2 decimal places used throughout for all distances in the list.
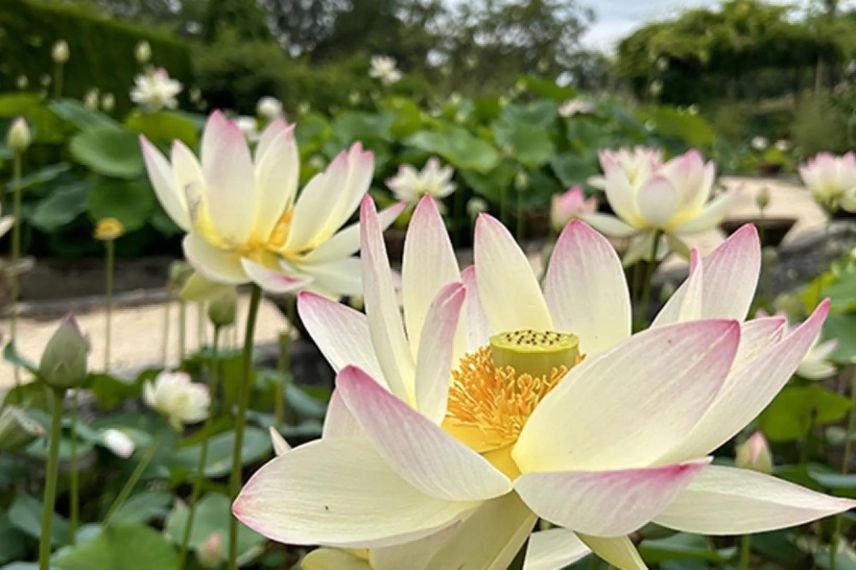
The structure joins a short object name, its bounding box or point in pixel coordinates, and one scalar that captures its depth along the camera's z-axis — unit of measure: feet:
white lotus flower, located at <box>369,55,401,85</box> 17.01
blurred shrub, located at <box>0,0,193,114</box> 17.75
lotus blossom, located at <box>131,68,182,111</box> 10.84
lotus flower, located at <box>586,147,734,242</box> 4.03
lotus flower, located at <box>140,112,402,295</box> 2.89
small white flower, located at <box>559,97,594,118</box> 12.98
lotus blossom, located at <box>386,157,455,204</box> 8.04
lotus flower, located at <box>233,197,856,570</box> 1.15
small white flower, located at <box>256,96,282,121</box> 12.48
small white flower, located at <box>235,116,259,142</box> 10.58
